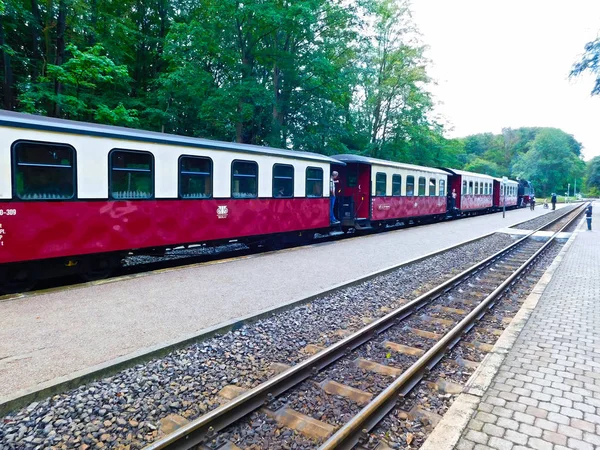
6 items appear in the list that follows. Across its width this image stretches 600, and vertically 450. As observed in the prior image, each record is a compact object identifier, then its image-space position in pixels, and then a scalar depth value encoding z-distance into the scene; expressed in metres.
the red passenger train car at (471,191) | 26.62
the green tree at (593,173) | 103.53
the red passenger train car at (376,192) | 16.16
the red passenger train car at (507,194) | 36.06
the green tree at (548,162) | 84.06
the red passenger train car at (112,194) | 6.58
